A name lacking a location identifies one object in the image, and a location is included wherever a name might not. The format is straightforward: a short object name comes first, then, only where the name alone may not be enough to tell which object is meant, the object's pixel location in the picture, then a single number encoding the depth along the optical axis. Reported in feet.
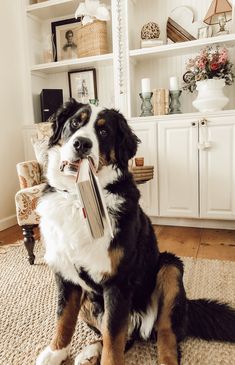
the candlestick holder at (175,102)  8.91
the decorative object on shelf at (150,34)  9.04
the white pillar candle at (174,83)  8.87
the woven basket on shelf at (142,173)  7.59
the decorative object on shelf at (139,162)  8.09
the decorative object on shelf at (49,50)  10.56
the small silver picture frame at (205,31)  8.63
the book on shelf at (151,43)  8.99
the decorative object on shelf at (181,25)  9.07
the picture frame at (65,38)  10.29
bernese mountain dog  3.13
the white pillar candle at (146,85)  8.91
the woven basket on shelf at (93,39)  9.39
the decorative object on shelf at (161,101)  8.81
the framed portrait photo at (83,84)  10.43
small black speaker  10.30
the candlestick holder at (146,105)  9.03
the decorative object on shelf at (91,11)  9.06
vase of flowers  8.13
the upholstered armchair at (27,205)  6.34
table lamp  8.16
